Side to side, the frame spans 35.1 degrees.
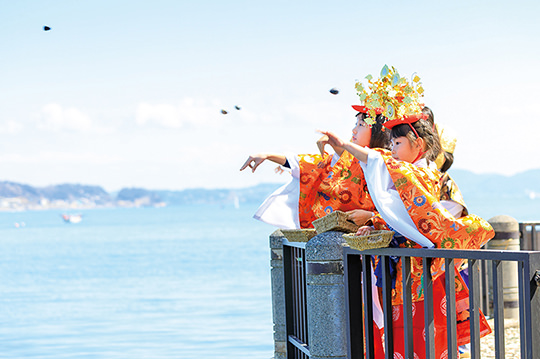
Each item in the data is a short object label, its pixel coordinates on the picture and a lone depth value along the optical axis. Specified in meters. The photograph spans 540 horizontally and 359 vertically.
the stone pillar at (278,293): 5.93
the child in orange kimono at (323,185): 4.90
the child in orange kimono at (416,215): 4.06
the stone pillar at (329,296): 4.43
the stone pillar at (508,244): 8.59
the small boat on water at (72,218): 129.54
